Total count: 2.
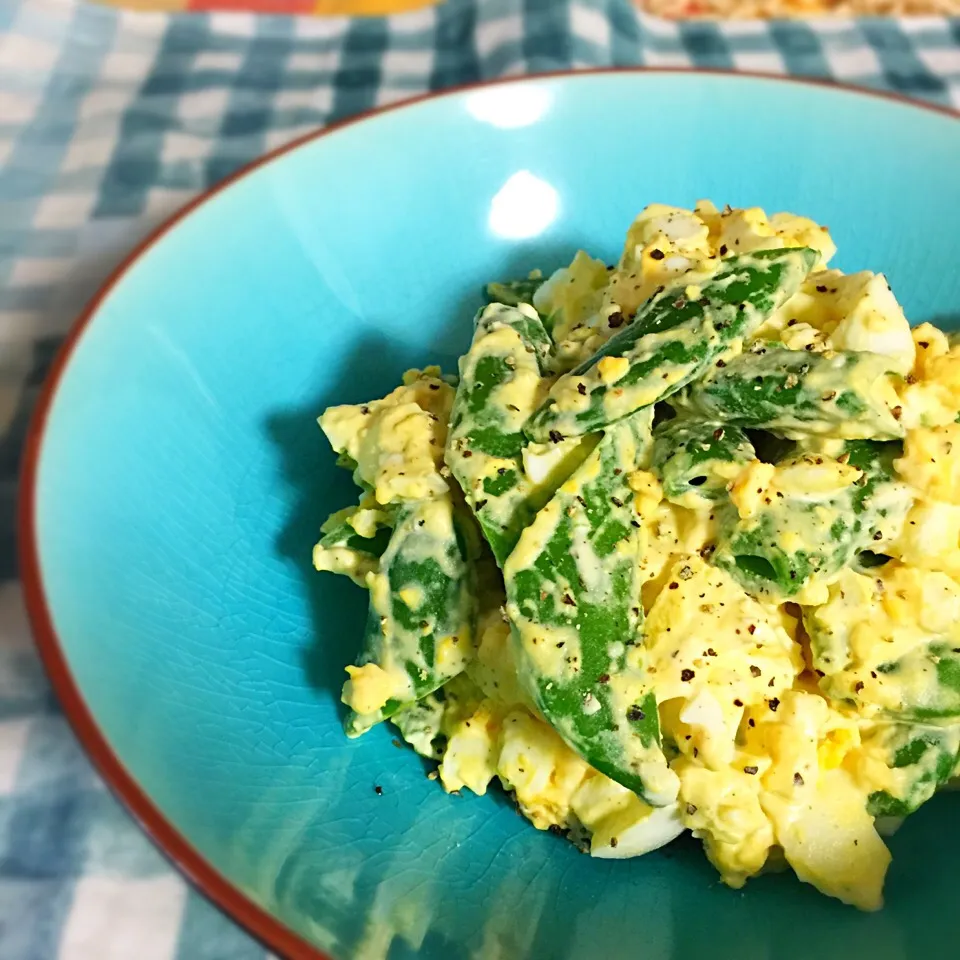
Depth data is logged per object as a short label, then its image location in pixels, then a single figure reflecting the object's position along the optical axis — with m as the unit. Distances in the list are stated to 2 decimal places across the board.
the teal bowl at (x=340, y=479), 0.16
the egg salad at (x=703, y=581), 0.17
